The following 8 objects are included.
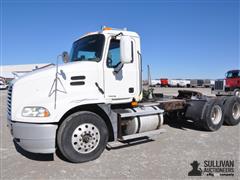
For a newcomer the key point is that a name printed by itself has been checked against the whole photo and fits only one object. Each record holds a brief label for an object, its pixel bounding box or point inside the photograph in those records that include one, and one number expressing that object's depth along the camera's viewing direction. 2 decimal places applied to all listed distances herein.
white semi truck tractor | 3.57
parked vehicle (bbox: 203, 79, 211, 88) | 45.76
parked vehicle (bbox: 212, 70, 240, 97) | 16.45
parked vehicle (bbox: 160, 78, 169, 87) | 48.23
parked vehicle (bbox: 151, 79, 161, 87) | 49.96
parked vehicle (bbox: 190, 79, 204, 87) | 47.28
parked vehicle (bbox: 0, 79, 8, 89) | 34.51
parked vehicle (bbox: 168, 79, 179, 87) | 47.50
